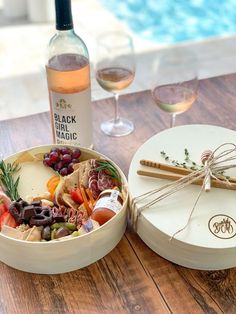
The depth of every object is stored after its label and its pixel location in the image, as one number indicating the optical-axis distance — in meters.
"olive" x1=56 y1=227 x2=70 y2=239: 0.69
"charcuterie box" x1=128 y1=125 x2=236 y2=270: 0.69
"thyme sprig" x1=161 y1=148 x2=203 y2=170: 0.81
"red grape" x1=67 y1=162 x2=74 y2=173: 0.83
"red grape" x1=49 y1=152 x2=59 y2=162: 0.84
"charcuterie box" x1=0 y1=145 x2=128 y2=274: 0.67
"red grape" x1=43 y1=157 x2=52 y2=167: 0.85
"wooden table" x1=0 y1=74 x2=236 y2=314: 0.67
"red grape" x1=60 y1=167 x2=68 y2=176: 0.83
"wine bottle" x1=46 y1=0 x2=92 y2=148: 0.85
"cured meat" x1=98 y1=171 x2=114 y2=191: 0.78
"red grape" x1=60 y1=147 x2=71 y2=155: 0.85
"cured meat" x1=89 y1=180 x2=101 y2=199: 0.77
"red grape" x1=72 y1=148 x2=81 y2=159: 0.85
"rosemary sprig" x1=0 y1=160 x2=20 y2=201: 0.78
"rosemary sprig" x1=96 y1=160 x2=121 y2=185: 0.79
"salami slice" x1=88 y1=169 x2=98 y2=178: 0.80
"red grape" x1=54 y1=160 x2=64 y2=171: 0.84
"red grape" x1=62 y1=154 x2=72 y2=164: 0.84
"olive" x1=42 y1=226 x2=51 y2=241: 0.69
